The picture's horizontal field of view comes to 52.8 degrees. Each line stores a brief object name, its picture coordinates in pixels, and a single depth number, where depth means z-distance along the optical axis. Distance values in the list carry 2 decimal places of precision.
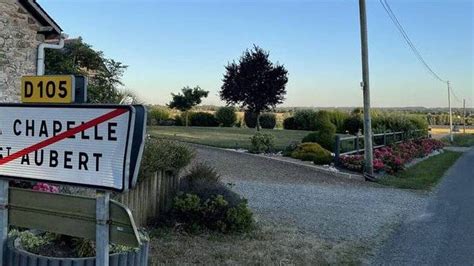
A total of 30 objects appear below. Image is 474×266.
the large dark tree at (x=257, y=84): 32.59
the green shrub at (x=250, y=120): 37.06
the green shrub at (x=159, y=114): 37.92
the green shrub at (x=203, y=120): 38.84
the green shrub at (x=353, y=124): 32.94
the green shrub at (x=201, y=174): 7.24
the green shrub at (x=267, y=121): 39.12
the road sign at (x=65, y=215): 2.64
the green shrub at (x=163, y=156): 6.17
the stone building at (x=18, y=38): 9.34
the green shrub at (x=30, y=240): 3.35
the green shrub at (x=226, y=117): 38.38
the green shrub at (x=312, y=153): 16.38
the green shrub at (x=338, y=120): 33.47
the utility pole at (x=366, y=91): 14.11
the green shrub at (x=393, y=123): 26.50
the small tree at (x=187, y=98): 38.81
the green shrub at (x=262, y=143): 18.02
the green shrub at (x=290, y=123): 38.17
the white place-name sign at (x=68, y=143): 2.58
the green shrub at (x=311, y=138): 19.61
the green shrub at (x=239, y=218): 6.44
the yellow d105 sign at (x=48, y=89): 2.87
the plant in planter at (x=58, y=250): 2.99
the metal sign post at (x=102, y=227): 2.69
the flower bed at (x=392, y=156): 15.85
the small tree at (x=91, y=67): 16.19
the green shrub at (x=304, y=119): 37.13
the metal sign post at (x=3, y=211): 3.10
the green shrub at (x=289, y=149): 17.77
